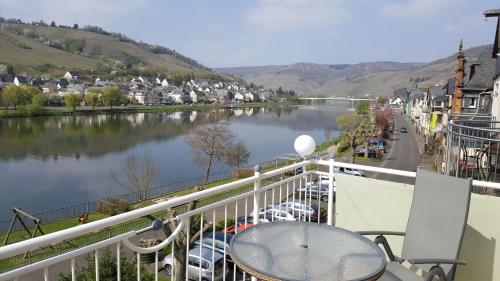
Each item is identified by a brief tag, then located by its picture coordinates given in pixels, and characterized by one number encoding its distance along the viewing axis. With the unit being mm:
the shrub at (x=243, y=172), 25328
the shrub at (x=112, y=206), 17359
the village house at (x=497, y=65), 10102
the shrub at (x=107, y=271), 6652
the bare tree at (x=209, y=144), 30750
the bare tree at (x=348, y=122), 49688
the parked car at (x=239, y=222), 12660
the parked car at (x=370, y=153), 30291
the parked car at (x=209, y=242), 9342
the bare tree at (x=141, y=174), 23906
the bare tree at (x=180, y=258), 5098
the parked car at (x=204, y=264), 9272
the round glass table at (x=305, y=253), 2020
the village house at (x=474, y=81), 17094
